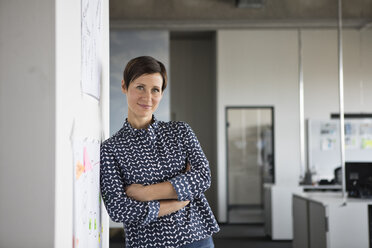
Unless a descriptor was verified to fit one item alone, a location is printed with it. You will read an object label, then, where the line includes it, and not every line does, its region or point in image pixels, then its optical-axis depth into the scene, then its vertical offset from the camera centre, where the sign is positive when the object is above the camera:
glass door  9.43 -0.06
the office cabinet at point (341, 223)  4.61 -0.79
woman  1.66 -0.10
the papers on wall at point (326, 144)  9.34 +0.07
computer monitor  5.29 -0.35
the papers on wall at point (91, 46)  1.47 +0.37
